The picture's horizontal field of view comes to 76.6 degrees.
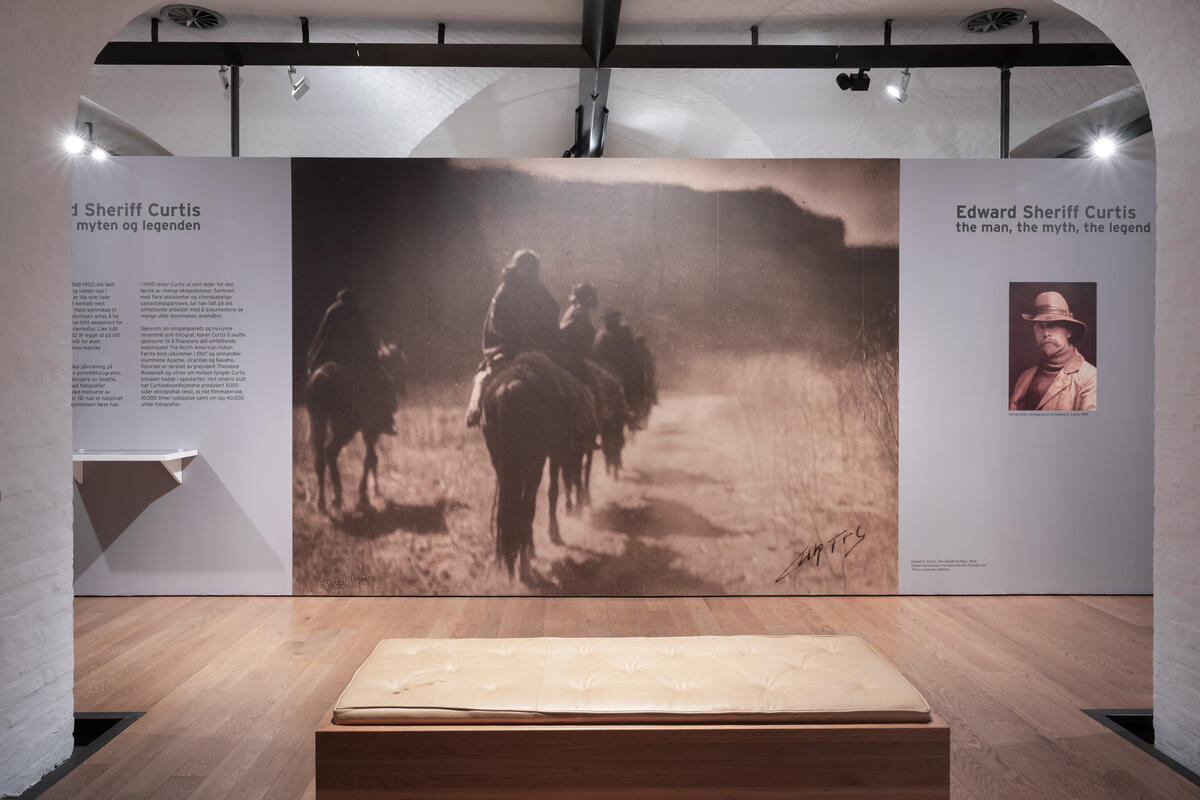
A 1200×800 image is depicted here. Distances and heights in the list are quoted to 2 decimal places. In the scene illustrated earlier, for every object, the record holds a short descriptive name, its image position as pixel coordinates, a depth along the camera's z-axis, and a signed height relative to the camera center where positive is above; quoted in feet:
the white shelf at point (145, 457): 15.80 -1.36
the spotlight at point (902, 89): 17.81 +7.32
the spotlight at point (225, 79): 17.48 +7.27
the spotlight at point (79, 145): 16.72 +5.45
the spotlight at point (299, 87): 17.47 +7.11
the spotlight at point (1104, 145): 18.08 +6.00
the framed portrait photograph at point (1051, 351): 17.15 +1.00
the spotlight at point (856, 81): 17.13 +7.13
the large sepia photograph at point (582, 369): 16.99 +0.55
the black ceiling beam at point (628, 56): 16.65 +7.52
